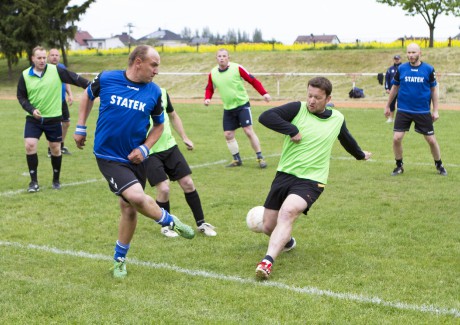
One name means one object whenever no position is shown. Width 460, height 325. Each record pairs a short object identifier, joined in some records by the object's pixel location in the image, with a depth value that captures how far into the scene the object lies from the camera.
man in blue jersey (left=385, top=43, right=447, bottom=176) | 11.11
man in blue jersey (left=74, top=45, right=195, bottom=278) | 5.56
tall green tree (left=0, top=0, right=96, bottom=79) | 48.59
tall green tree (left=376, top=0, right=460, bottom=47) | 45.16
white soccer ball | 6.33
